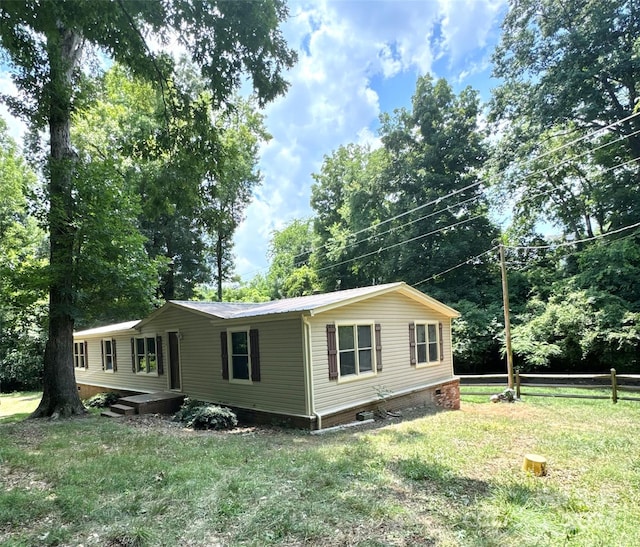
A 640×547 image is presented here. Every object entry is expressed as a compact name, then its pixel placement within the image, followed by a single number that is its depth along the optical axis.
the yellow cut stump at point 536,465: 4.71
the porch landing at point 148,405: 10.75
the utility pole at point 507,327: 13.66
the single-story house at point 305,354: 8.77
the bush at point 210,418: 9.03
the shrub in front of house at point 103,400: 13.97
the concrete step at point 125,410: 10.64
